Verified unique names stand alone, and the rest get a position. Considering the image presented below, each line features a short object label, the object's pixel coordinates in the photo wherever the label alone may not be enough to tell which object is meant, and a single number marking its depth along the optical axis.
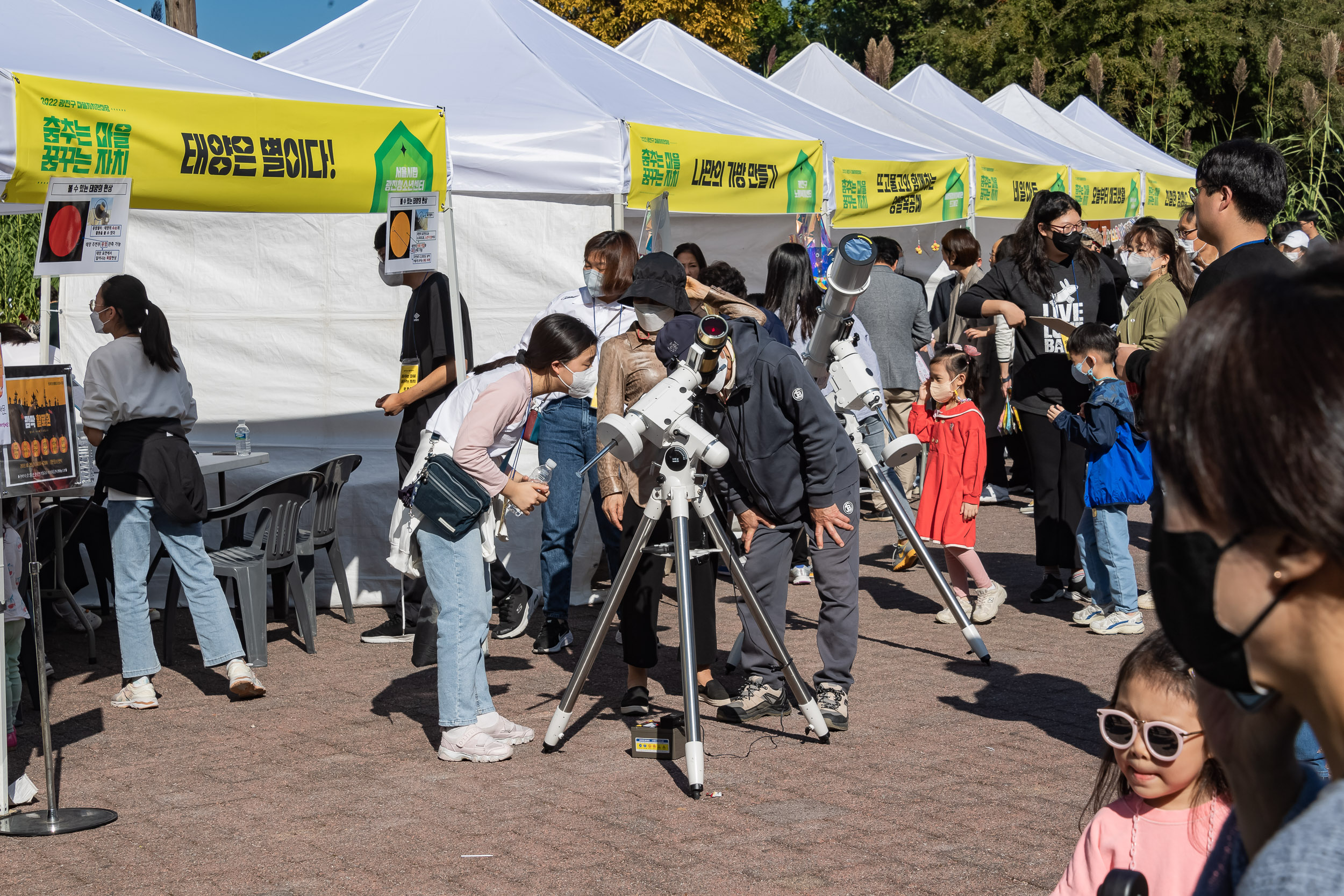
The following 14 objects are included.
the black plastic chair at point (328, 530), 7.27
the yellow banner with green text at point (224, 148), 5.15
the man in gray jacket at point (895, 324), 9.69
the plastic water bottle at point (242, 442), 7.86
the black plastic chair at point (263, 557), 6.53
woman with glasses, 7.18
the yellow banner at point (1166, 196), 16.20
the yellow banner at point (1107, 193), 14.26
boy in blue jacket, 6.60
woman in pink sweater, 5.00
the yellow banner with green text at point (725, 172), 8.14
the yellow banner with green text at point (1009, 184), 12.29
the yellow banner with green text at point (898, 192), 10.38
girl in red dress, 7.07
